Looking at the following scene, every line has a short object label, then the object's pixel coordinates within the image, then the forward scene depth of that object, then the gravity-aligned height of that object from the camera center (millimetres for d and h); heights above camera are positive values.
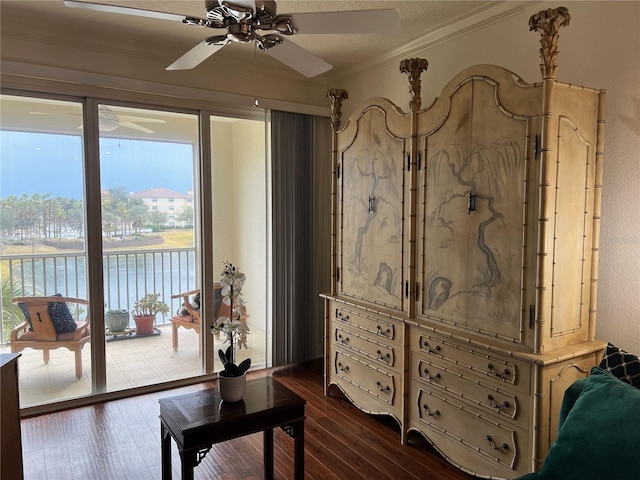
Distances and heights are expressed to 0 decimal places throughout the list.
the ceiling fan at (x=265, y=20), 1686 +747
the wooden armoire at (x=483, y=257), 2080 -249
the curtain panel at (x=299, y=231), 4051 -194
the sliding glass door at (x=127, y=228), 3213 -136
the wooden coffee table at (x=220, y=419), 1968 -953
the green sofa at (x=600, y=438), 1389 -734
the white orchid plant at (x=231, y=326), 2229 -569
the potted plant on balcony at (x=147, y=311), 3654 -816
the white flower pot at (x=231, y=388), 2197 -861
